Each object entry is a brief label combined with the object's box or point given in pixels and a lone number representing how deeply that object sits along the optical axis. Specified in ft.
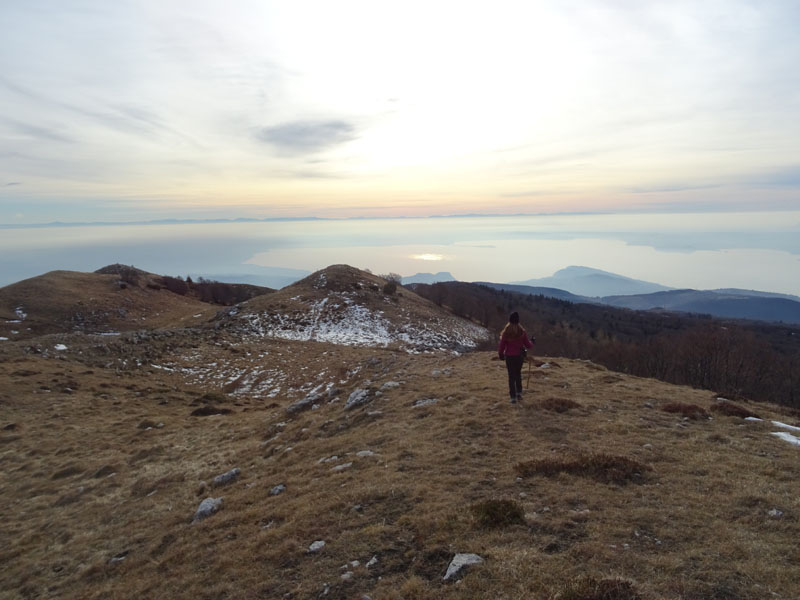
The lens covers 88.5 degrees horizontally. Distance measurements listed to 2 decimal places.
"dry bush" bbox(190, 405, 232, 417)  73.92
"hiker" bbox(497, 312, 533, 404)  47.78
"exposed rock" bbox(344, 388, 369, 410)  55.98
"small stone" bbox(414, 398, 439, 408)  51.02
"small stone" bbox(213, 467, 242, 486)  42.24
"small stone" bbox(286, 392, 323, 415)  61.98
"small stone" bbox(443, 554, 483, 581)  20.62
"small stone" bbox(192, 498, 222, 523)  35.27
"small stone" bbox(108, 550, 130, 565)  32.17
